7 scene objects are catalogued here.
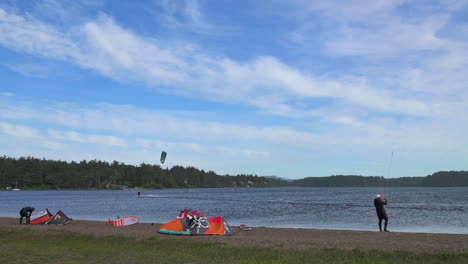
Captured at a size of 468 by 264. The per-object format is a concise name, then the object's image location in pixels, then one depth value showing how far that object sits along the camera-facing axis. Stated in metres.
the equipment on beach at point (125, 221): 30.31
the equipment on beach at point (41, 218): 29.56
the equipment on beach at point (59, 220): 30.02
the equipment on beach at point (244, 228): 25.88
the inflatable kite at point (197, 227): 22.11
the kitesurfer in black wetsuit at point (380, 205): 23.06
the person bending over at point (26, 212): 29.56
